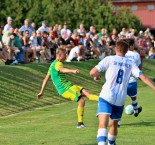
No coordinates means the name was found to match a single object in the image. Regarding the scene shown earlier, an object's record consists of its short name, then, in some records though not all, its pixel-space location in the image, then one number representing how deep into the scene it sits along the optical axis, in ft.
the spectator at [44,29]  105.75
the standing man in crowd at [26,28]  100.73
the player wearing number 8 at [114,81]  38.04
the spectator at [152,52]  141.35
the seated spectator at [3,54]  86.90
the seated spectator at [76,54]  103.24
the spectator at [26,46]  94.52
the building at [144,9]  259.39
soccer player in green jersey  53.01
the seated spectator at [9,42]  89.30
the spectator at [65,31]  109.48
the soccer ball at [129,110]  58.03
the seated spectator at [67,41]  105.40
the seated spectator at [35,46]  97.20
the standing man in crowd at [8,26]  93.48
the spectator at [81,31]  116.03
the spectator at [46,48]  100.32
